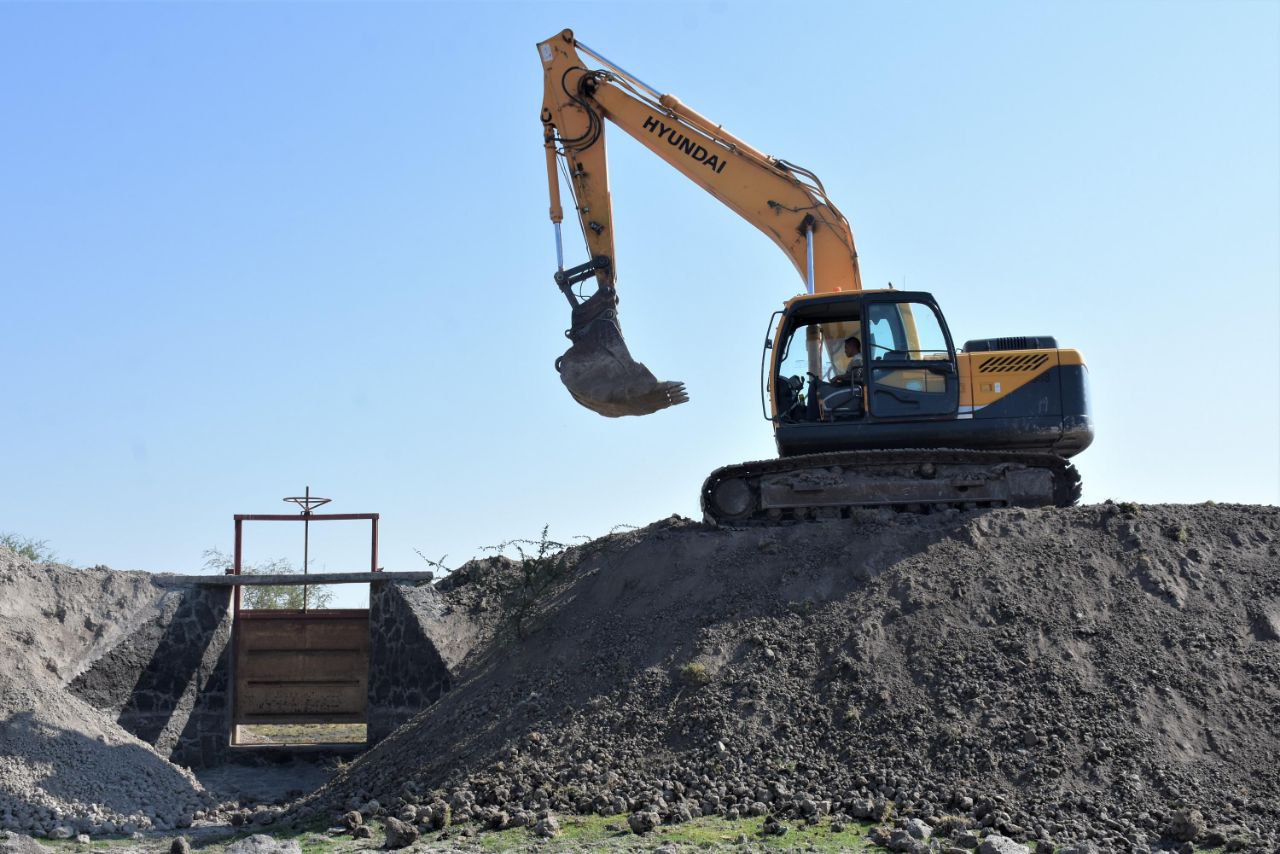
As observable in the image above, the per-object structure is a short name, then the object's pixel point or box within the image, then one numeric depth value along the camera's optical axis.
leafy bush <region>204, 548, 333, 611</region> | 20.28
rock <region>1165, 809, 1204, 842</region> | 8.38
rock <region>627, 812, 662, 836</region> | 8.78
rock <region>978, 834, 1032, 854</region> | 7.89
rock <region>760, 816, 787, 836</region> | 8.60
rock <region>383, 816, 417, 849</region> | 8.96
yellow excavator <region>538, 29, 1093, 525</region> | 12.68
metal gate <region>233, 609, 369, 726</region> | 16.33
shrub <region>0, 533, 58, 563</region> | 19.39
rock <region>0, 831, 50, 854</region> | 8.82
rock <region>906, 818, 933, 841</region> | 8.38
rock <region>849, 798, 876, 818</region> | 8.88
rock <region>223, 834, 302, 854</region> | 8.96
